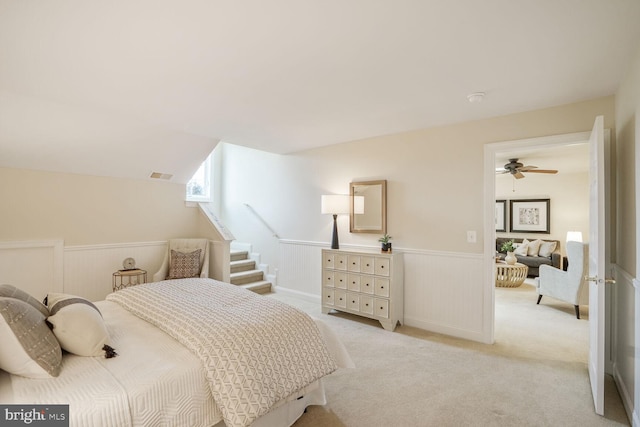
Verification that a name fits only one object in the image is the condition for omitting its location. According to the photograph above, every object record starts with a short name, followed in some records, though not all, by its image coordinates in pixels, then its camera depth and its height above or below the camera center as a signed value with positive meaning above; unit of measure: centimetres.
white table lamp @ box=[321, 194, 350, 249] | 416 +19
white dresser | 359 -79
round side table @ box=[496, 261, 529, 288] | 563 -99
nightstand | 400 -80
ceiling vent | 448 +64
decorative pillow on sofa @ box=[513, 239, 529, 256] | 682 -61
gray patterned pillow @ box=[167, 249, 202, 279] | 428 -64
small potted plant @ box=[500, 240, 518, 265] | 584 -65
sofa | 646 -78
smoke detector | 260 +106
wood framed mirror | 398 +17
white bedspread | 117 -69
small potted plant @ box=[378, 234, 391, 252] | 380 -29
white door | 206 -34
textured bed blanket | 148 -67
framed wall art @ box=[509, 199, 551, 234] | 711 +12
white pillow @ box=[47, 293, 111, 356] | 149 -55
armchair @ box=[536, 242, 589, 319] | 386 -78
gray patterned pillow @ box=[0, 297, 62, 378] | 127 -54
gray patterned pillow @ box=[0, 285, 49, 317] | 159 -42
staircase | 504 -92
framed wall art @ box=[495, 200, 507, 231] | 772 +15
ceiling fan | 484 +84
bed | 123 -69
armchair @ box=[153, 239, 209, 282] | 431 -55
